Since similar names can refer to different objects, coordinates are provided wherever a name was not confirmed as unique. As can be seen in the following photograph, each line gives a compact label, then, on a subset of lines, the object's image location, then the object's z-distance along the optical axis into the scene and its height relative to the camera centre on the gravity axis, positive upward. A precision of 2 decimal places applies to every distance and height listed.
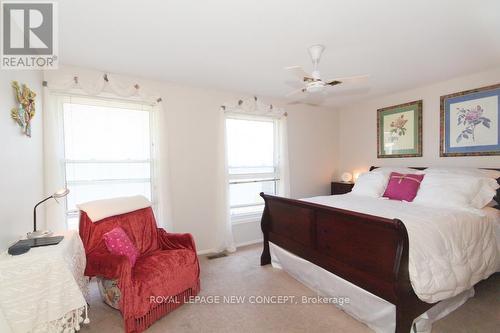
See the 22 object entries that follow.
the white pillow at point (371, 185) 3.19 -0.32
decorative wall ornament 1.80 +0.48
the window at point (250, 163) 3.75 +0.00
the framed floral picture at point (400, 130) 3.56 +0.51
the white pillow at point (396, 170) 3.21 -0.12
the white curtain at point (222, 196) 3.48 -0.49
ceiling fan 2.10 +0.77
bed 1.61 -0.71
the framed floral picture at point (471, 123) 2.83 +0.50
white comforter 1.65 -0.68
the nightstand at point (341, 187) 4.24 -0.46
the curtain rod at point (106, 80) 2.45 +0.95
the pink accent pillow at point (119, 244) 2.01 -0.70
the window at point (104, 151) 2.69 +0.17
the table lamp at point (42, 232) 1.74 -0.52
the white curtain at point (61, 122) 2.46 +0.50
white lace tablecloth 1.32 -0.76
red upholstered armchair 1.80 -0.87
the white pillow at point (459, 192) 2.39 -0.33
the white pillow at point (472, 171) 2.63 -0.12
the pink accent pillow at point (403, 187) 2.84 -0.31
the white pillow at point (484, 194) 2.44 -0.35
